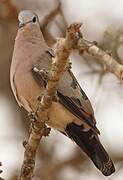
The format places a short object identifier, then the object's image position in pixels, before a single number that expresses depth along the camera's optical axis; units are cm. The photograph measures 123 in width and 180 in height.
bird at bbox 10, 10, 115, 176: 603
